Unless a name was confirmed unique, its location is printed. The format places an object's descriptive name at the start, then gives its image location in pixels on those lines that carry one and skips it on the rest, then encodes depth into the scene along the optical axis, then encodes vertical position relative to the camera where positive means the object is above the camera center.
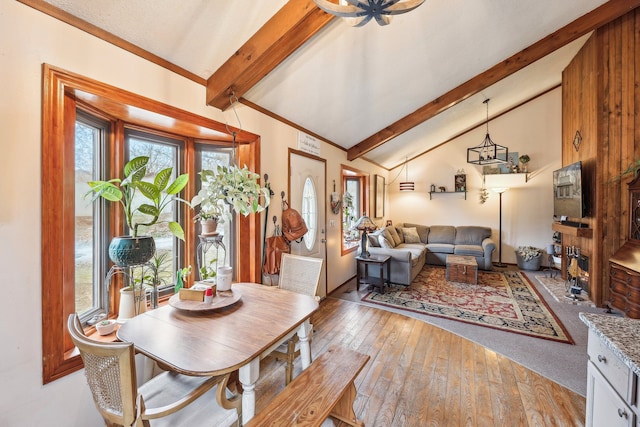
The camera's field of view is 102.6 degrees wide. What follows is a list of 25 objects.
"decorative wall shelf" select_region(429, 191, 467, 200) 6.36 +0.50
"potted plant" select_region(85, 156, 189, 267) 1.42 +0.09
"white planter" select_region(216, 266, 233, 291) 1.79 -0.46
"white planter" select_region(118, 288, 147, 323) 1.61 -0.58
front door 3.12 +0.18
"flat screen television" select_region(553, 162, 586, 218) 3.64 +0.30
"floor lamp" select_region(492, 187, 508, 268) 5.69 -0.72
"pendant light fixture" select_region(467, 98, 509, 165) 5.68 +1.36
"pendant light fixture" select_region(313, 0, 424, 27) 1.24 +1.02
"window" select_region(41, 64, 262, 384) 1.23 +0.22
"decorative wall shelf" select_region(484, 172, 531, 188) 5.71 +0.74
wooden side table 4.02 -0.97
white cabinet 0.90 -0.69
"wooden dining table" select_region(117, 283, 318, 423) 1.09 -0.61
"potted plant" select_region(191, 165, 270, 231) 1.62 +0.14
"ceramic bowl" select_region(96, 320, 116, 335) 1.51 -0.68
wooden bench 1.17 -0.93
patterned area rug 2.95 -1.28
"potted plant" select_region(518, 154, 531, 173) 5.59 +1.14
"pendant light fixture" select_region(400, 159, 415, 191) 6.84 +0.76
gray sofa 4.32 -0.71
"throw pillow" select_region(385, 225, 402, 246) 5.51 -0.51
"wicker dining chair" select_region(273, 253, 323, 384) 1.91 -0.56
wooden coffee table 4.48 -1.04
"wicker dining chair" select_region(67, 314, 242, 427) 0.89 -0.77
